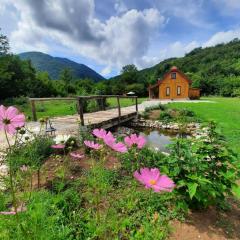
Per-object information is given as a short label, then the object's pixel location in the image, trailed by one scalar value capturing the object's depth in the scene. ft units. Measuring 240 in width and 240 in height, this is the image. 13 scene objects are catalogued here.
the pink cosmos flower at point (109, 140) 2.61
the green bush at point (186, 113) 32.61
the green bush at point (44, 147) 8.98
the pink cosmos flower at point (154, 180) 2.06
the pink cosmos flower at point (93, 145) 2.94
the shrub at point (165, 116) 32.13
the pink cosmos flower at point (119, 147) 2.59
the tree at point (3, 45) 59.37
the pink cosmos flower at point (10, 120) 2.43
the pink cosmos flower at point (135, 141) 2.82
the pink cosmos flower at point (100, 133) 2.81
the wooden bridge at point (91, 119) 15.68
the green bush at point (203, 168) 5.59
